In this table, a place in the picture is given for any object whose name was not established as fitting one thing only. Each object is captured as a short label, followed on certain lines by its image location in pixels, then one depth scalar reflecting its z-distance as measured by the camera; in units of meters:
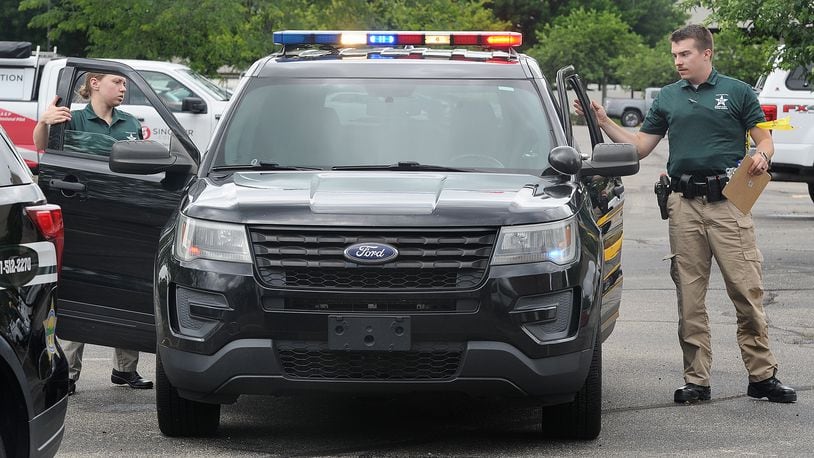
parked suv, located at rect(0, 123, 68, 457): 7.69
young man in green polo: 12.44
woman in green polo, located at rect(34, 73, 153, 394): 12.94
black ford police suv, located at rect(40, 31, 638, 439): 9.67
